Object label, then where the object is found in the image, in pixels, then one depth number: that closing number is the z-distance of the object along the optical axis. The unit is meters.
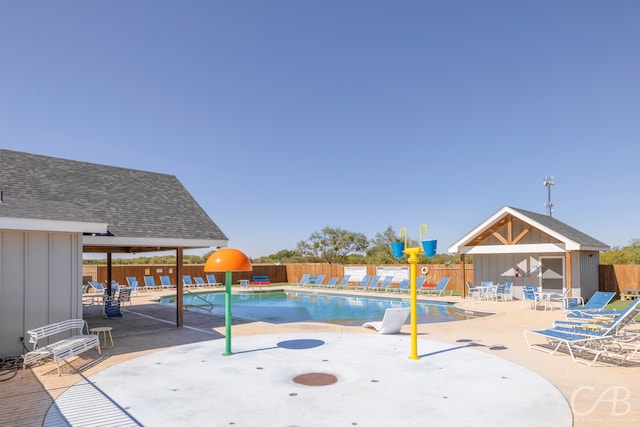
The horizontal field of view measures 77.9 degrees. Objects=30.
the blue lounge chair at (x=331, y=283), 28.24
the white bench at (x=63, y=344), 7.13
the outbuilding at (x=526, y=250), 17.61
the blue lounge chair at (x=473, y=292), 19.96
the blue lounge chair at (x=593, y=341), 7.76
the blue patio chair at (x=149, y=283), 26.93
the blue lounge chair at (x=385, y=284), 24.95
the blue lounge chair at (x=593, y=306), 11.54
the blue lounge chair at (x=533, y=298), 16.11
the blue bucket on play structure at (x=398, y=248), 7.83
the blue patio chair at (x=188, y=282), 27.45
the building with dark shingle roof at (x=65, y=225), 8.36
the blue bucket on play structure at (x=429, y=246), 7.46
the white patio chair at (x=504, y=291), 18.69
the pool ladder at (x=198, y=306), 17.27
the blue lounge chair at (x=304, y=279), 30.12
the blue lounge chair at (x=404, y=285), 23.77
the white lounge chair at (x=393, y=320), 10.57
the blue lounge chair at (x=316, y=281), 28.64
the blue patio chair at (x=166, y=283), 27.67
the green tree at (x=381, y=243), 47.81
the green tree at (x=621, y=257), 28.03
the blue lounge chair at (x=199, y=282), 28.38
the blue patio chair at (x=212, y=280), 29.18
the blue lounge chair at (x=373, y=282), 25.28
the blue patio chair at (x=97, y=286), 23.58
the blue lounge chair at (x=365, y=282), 25.56
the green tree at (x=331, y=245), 47.44
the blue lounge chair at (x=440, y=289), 21.91
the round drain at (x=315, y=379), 6.27
